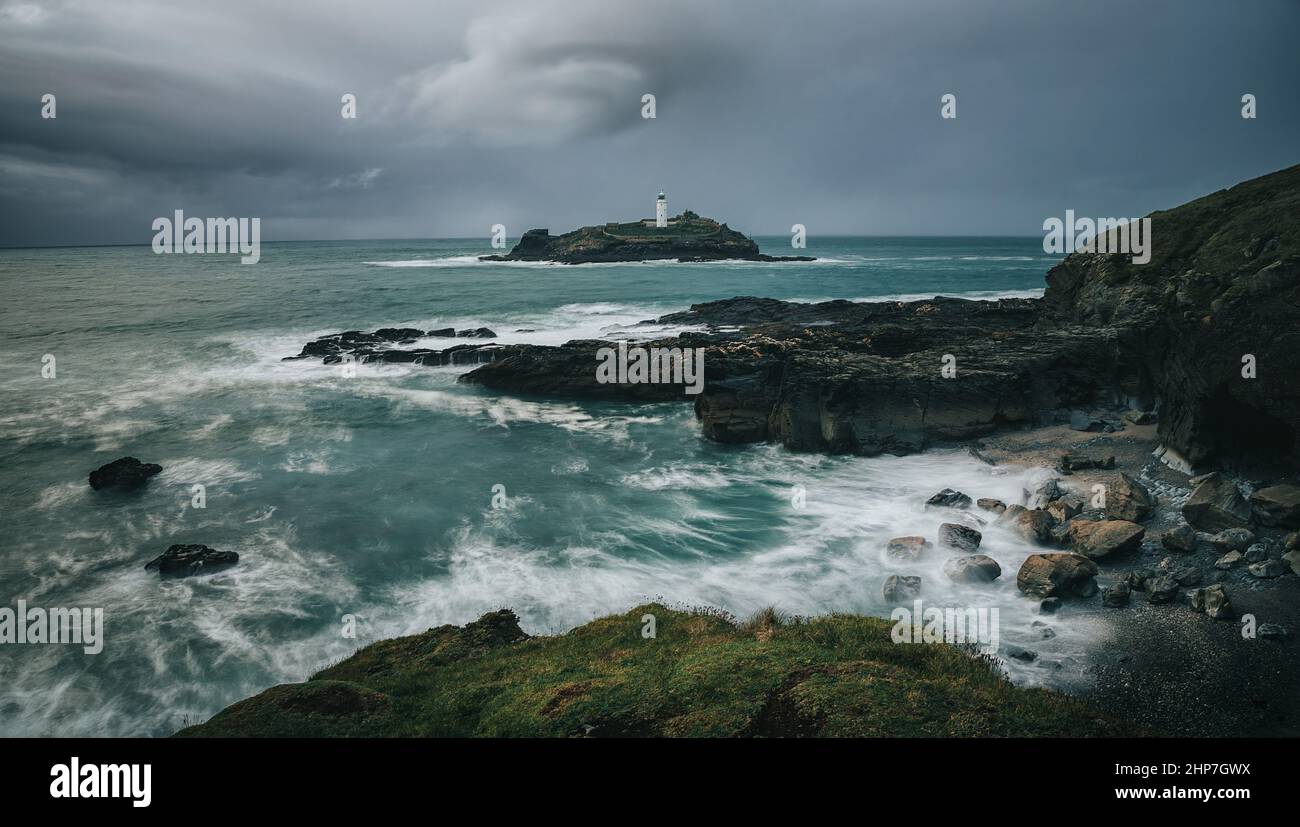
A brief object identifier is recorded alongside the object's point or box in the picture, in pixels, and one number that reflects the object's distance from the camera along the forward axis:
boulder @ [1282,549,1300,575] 14.11
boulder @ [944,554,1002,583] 16.27
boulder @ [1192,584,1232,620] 13.28
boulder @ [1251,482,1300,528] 15.41
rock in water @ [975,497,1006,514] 20.14
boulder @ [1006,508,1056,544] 17.98
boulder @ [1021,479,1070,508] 19.94
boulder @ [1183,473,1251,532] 16.19
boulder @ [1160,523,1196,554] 15.80
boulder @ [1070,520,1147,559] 16.14
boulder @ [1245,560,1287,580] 14.19
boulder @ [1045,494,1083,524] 18.64
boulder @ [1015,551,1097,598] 15.06
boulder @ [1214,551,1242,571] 14.77
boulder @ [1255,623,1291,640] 12.44
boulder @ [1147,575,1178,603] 14.23
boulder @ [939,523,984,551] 18.08
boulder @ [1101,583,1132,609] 14.35
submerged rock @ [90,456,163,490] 25.05
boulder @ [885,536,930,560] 18.06
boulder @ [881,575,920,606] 16.19
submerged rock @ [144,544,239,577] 18.75
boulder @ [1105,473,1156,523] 17.70
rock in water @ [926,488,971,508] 21.02
